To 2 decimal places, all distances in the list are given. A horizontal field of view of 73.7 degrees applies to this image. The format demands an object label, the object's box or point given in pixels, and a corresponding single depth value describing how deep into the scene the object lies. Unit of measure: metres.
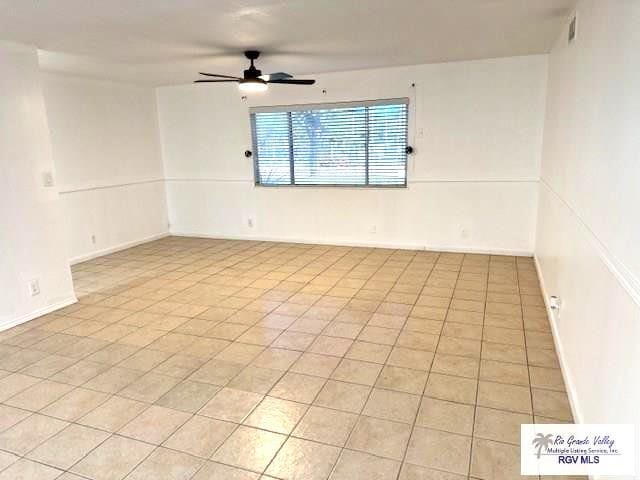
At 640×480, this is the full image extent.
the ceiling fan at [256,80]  3.94
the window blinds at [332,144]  5.45
